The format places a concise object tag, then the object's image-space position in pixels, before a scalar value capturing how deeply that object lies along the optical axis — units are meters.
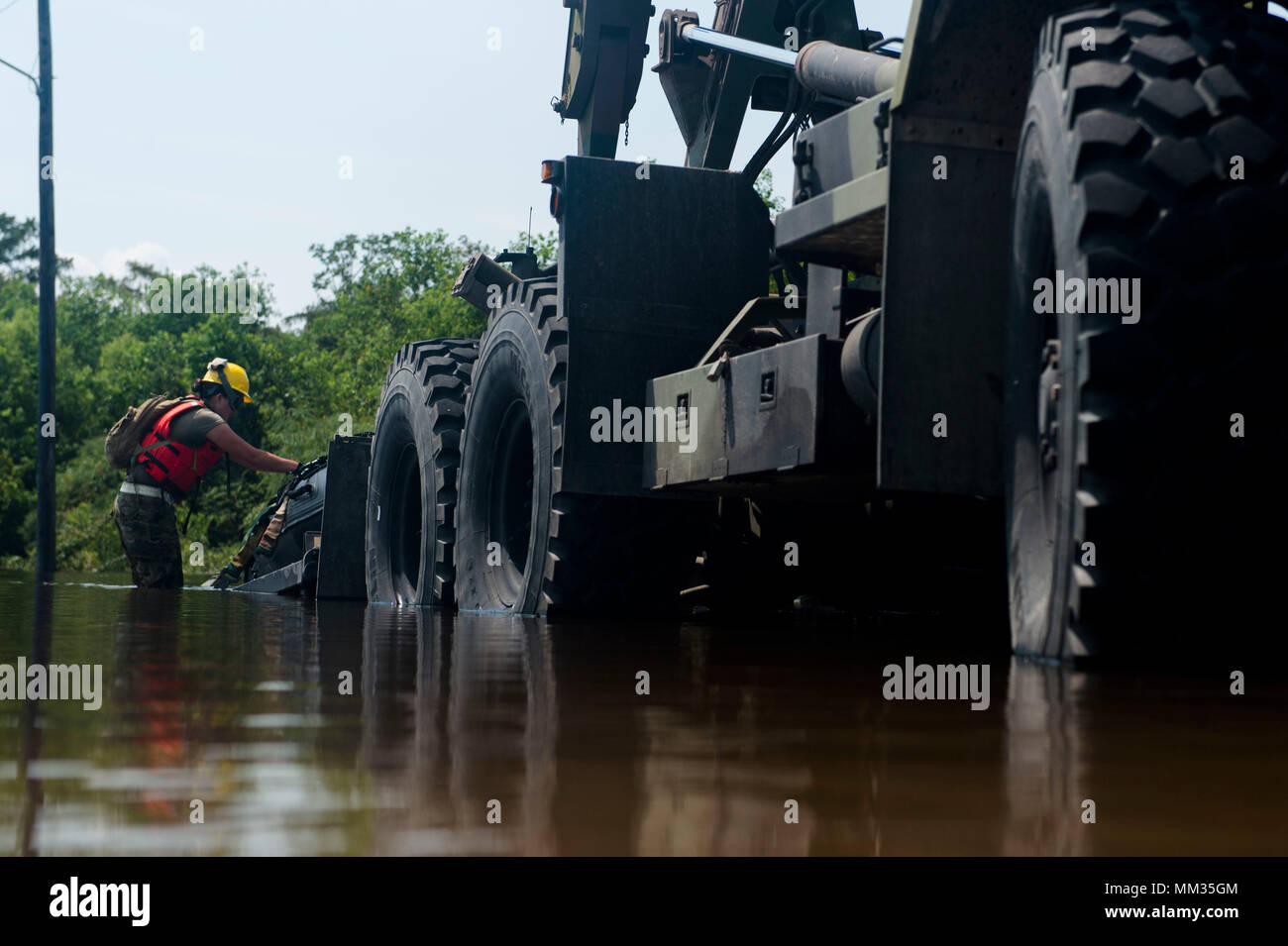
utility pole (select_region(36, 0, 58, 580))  23.53
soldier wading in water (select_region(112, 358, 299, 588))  13.37
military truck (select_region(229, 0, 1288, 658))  3.88
